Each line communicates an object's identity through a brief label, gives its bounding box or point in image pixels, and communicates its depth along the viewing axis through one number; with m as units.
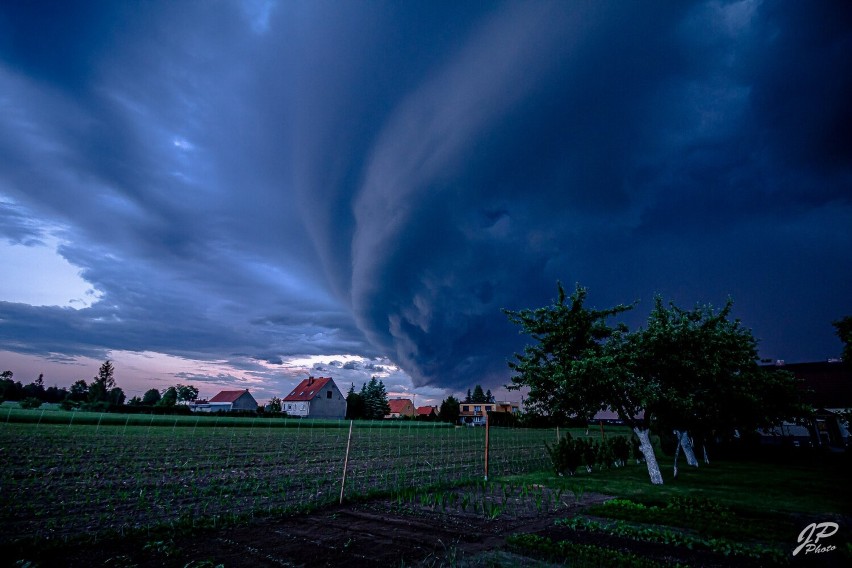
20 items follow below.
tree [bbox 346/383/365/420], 95.50
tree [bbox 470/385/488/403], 150.11
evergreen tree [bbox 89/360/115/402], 127.50
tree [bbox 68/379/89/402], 132.55
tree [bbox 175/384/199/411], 137.25
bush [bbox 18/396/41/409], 78.81
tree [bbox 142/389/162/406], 137.68
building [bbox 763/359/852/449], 31.70
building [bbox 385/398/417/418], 117.27
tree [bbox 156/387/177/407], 119.55
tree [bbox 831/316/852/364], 17.48
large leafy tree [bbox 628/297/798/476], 15.44
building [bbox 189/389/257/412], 104.75
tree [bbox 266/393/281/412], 100.81
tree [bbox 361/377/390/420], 101.06
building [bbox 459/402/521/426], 119.68
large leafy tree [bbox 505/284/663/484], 14.84
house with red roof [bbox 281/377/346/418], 86.00
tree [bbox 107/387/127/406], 136.12
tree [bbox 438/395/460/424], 95.00
